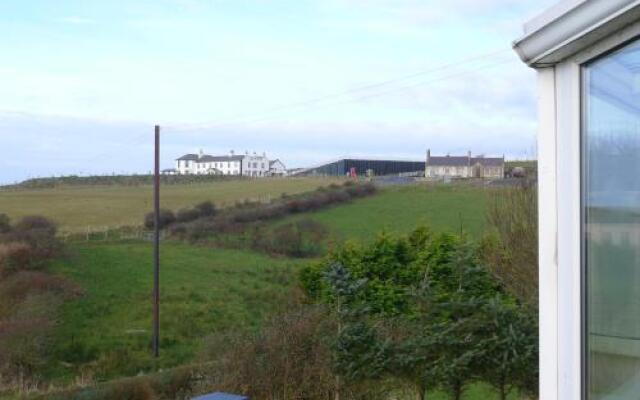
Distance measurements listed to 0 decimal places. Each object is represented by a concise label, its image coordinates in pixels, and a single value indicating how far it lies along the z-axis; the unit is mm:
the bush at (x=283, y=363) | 9703
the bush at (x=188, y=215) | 32544
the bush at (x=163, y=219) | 31500
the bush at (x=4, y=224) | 24984
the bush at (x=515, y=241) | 9680
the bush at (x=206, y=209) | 33128
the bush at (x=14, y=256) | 21844
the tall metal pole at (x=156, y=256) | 20875
